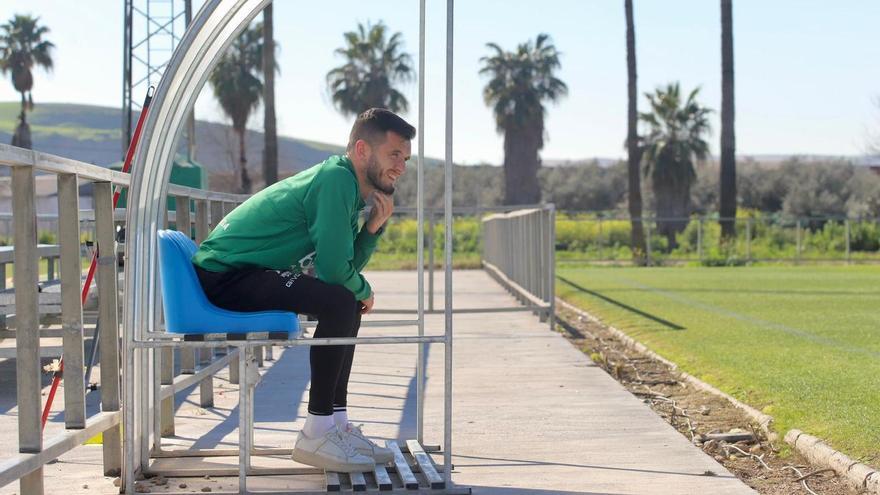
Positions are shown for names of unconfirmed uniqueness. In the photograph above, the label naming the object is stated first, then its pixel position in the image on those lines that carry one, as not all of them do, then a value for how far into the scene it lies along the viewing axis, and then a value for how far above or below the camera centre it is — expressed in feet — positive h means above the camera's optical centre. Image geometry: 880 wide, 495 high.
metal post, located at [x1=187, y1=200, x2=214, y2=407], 26.55 -3.08
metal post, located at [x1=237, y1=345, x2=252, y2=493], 16.44 -2.83
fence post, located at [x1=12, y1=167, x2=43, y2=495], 14.64 -1.02
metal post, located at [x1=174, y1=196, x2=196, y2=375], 25.34 +0.01
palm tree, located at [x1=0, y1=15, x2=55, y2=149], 214.28 +28.25
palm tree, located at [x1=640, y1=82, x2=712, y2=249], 180.86 +10.54
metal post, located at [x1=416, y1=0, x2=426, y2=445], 19.43 -0.34
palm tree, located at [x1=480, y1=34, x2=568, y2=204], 186.80 +19.17
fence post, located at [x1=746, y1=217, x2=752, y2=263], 111.94 -2.72
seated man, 16.96 -0.52
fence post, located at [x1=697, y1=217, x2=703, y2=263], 112.57 -2.41
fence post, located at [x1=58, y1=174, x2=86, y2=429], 16.46 -1.00
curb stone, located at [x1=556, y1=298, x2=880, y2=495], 17.69 -3.80
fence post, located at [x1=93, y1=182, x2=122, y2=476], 17.75 -1.13
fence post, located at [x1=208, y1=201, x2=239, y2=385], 29.19 -0.04
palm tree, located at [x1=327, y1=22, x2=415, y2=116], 183.73 +21.00
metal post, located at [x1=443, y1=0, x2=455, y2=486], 16.97 -1.12
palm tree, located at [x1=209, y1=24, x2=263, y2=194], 177.06 +19.25
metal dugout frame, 17.08 -0.08
